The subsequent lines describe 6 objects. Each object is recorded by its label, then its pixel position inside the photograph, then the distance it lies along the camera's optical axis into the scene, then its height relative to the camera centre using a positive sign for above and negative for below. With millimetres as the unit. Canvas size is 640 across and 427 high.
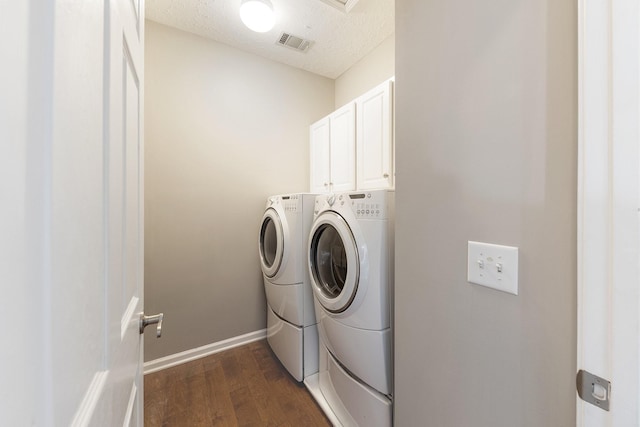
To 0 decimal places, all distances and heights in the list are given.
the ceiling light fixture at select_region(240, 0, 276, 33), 1572 +1294
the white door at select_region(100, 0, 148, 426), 456 +17
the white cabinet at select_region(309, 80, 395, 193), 1664 +539
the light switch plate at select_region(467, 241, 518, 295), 638 -141
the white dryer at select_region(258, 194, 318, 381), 1732 -549
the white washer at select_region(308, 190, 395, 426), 1143 -470
